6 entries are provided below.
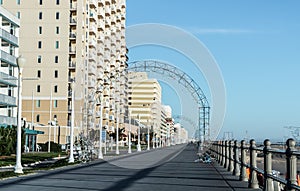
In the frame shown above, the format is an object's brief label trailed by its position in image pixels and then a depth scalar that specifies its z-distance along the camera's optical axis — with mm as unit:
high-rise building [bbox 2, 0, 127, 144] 86625
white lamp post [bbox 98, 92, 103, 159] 44562
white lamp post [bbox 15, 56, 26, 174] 23844
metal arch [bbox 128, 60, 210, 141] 52219
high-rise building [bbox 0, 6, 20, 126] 64094
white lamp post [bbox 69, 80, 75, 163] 34625
